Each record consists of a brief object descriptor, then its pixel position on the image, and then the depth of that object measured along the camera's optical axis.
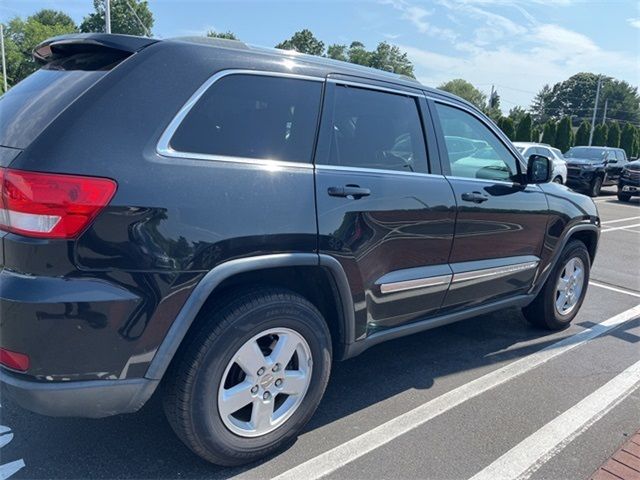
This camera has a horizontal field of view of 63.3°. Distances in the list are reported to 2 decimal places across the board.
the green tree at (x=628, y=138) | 32.62
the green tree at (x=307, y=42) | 72.72
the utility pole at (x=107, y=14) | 17.14
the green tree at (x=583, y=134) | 29.65
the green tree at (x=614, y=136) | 32.12
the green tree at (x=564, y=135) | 28.12
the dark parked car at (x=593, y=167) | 17.44
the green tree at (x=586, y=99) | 94.06
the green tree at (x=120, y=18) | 45.66
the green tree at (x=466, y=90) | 100.44
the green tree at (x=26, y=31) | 54.34
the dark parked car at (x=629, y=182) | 16.83
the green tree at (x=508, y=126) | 27.67
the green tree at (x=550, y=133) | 28.72
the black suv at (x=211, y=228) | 1.96
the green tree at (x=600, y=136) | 31.72
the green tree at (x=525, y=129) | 27.17
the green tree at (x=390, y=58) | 79.50
